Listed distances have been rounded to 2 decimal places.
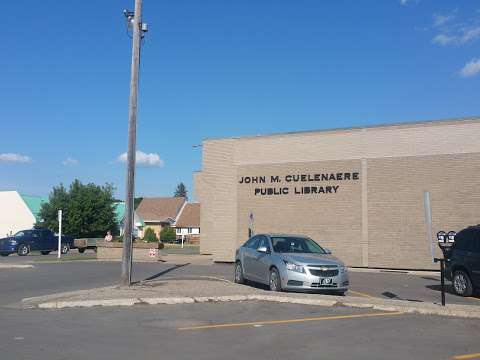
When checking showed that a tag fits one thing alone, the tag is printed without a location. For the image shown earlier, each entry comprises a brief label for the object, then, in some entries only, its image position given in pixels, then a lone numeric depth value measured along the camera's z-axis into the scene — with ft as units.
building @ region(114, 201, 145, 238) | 242.37
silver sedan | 46.37
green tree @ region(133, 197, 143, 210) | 295.48
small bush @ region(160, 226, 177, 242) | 235.61
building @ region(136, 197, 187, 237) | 269.85
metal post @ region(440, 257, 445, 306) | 39.58
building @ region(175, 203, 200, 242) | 268.21
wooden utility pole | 51.08
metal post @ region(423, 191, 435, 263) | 40.96
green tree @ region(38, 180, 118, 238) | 186.19
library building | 81.10
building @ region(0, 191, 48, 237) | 220.23
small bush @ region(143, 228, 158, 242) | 217.97
